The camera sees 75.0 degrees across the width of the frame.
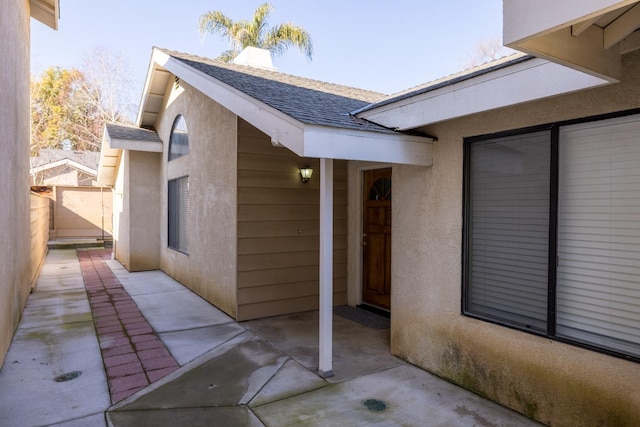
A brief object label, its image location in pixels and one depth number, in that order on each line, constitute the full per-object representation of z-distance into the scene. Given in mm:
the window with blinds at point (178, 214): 8705
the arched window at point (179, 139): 8773
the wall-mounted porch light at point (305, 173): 6454
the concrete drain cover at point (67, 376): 3973
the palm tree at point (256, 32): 17797
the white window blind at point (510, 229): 3348
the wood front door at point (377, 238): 6234
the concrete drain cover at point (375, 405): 3443
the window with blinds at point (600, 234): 2854
